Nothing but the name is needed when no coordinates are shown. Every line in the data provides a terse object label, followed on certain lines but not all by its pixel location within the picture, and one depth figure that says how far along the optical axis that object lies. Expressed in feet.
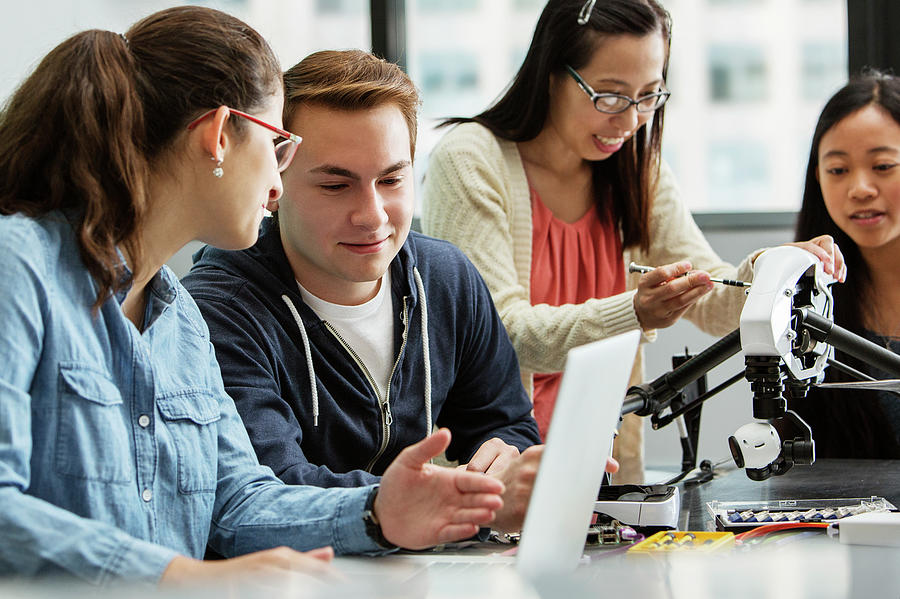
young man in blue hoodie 9.93
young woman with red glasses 7.88
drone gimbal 9.03
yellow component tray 8.63
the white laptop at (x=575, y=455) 7.43
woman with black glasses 12.35
